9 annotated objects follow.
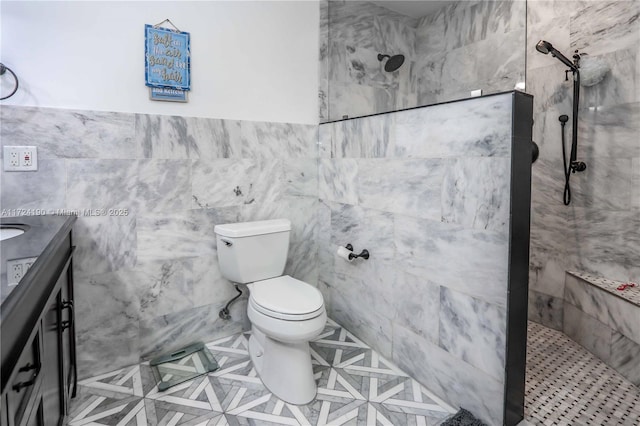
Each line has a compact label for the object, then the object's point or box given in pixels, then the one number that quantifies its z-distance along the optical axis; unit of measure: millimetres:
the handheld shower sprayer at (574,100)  2279
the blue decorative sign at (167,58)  1917
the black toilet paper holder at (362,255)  2193
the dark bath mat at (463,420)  1594
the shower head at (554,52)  2250
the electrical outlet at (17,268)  782
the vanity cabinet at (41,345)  690
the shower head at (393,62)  2066
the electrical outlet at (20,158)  1639
